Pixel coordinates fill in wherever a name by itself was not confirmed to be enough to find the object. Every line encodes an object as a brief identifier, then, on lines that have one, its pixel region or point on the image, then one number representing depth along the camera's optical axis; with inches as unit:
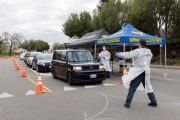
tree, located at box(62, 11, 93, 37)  1727.4
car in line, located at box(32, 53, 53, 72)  634.8
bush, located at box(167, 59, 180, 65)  897.6
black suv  376.5
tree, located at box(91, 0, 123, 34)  1269.7
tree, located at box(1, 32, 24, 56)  3260.3
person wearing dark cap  230.4
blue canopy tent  470.3
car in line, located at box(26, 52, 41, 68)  845.0
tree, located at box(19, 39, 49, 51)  4256.9
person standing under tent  478.3
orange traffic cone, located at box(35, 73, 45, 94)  327.0
